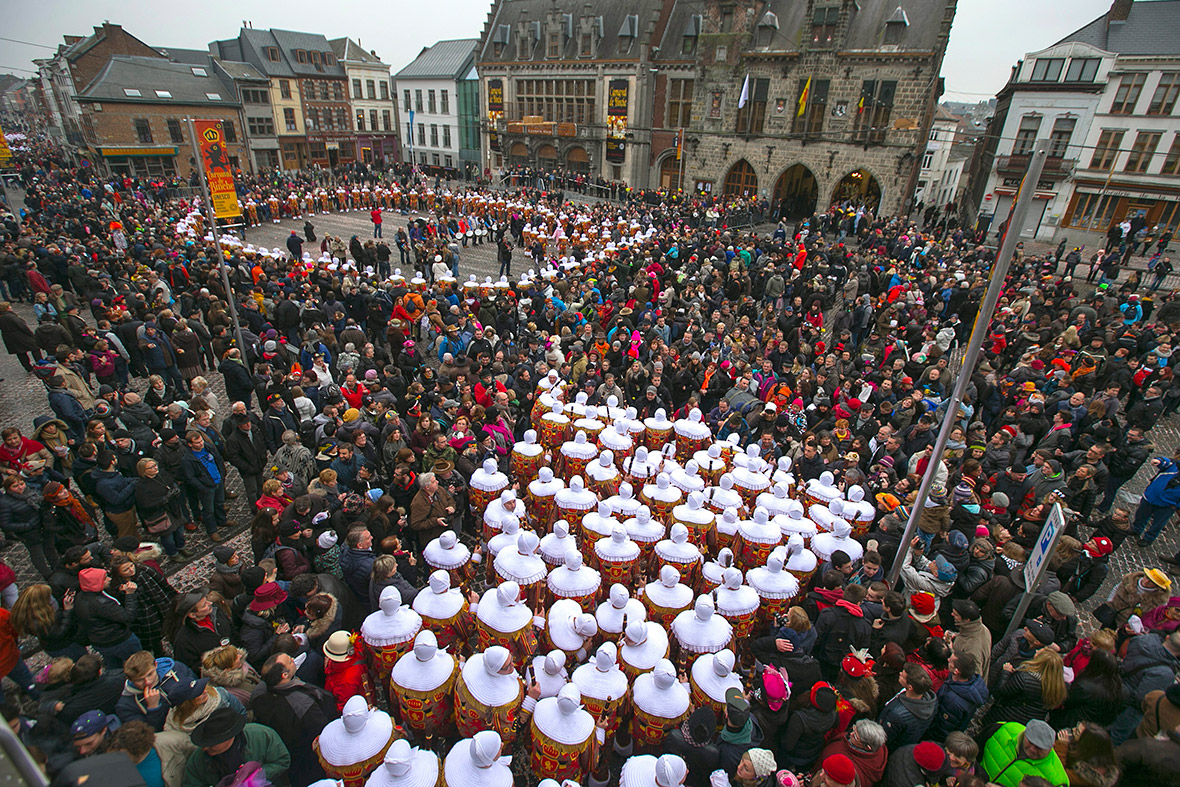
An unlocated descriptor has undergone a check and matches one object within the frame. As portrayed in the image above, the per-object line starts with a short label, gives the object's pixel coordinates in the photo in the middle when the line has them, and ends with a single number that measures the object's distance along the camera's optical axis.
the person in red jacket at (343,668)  4.12
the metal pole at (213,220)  9.48
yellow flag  29.51
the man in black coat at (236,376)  8.87
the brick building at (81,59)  37.66
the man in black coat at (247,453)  7.12
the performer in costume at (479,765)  3.35
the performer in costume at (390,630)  4.30
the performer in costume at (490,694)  3.93
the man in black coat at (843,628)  4.64
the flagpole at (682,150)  34.88
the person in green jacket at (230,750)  3.26
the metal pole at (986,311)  3.95
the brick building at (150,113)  35.00
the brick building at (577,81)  36.50
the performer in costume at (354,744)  3.53
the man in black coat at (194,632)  4.32
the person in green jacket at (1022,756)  3.41
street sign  4.00
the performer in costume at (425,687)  4.09
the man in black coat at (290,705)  3.72
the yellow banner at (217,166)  9.79
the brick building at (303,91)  43.75
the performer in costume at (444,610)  4.64
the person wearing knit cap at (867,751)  3.50
